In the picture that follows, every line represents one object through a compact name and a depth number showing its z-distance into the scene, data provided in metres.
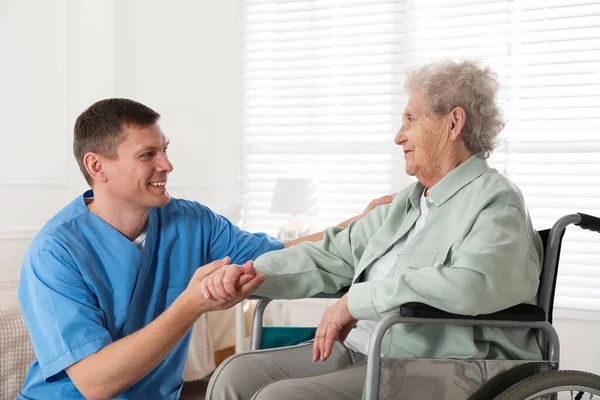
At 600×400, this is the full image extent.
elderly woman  1.45
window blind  3.25
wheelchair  1.37
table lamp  3.58
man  1.55
